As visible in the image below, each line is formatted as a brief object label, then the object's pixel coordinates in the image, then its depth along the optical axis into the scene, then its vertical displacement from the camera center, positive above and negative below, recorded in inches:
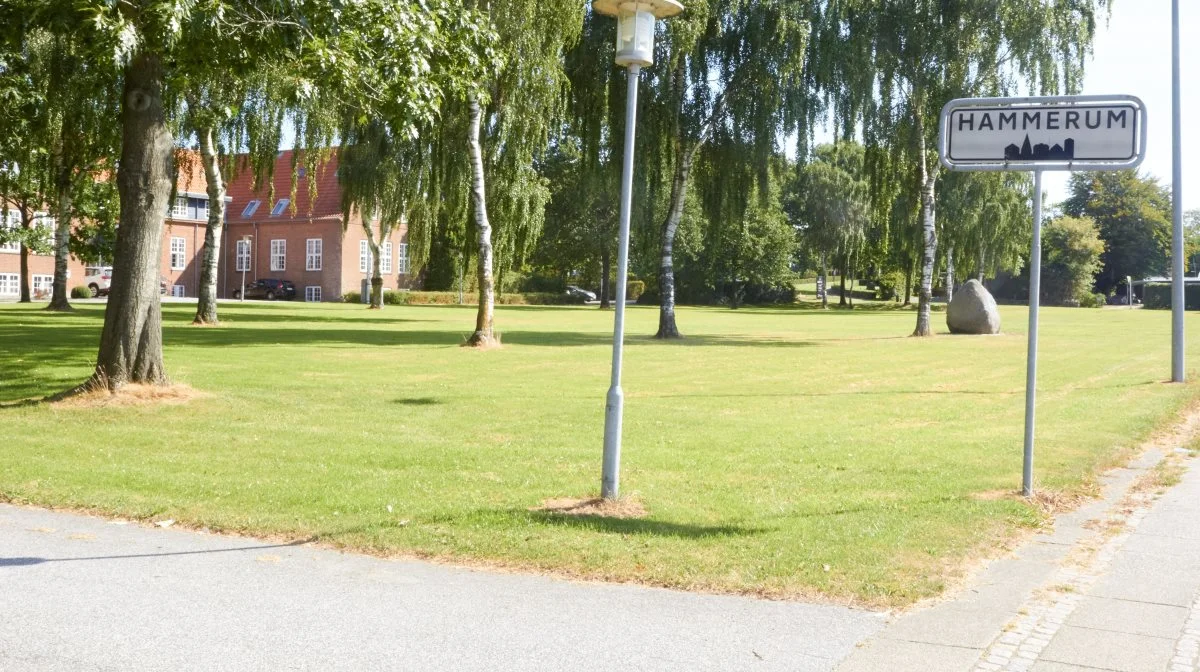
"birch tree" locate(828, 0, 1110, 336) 1263.5 +311.3
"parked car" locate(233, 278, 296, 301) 2837.1 +8.4
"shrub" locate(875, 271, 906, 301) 3314.5 +73.2
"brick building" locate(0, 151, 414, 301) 2819.9 +126.8
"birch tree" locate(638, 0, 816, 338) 1190.9 +246.4
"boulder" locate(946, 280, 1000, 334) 1453.0 -1.9
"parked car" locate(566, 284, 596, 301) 3115.2 +21.9
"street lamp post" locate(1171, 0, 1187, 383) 758.5 +55.7
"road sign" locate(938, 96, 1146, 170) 311.7 +53.9
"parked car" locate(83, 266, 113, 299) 2571.4 +20.4
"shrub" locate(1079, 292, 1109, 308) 3425.2 +46.0
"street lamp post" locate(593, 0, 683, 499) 299.1 +60.9
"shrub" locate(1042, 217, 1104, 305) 3523.6 +193.3
